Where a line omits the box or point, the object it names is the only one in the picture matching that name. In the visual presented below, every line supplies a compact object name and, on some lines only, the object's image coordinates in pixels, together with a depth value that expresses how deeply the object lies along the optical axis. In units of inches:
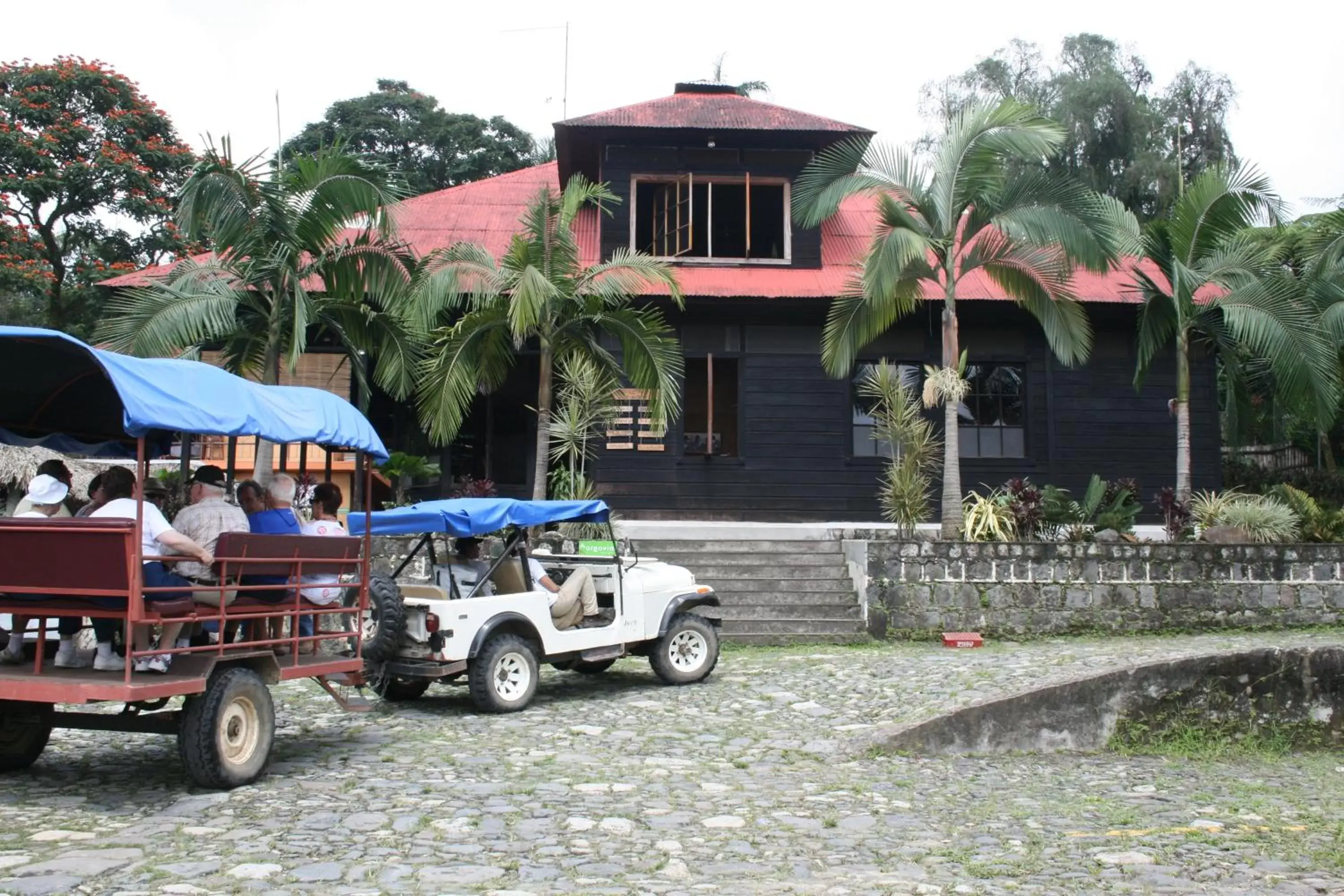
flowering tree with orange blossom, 994.1
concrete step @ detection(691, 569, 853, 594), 565.9
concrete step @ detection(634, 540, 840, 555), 599.2
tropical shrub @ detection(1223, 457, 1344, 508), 877.8
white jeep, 350.3
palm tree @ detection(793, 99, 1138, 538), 558.3
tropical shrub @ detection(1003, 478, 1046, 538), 580.7
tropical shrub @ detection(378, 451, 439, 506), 698.8
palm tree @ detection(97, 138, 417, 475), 520.1
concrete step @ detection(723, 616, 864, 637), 531.2
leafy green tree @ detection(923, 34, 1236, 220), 1140.5
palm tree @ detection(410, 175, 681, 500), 574.6
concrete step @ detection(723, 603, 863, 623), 543.2
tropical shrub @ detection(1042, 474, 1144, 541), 586.2
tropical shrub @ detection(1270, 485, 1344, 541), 595.5
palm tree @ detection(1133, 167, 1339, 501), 591.2
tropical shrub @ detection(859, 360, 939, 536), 577.3
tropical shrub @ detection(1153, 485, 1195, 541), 606.9
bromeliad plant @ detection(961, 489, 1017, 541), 577.6
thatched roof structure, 660.1
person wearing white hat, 255.0
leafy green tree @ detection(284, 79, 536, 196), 1409.9
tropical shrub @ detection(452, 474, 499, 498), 641.6
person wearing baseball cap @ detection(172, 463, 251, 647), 261.7
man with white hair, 284.4
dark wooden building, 721.0
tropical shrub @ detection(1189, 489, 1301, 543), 586.6
